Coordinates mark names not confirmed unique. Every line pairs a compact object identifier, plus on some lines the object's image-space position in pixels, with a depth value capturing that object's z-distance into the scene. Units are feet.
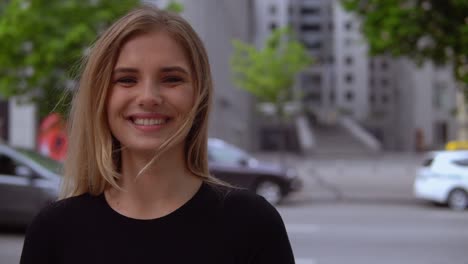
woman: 5.35
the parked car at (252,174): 51.49
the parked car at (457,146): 59.43
